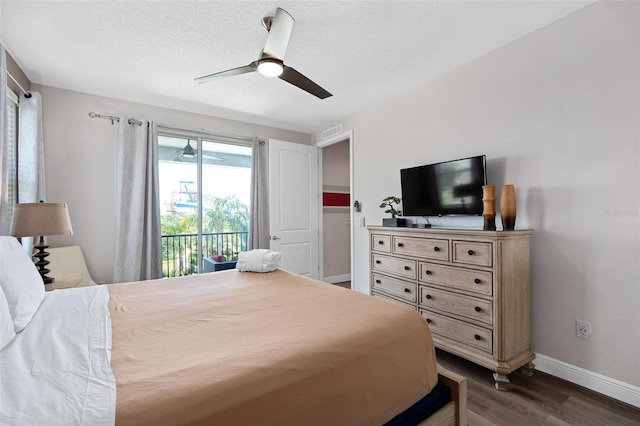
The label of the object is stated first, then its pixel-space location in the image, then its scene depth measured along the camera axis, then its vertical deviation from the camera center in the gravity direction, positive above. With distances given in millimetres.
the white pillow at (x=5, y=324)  979 -386
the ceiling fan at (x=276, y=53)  1865 +1064
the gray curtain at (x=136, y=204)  3293 +139
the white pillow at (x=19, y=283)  1189 -308
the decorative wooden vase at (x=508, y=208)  2125 +37
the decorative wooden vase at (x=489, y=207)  2174 +46
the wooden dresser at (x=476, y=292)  1995 -610
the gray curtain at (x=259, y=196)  4223 +281
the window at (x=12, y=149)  2530 +611
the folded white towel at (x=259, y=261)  2381 -392
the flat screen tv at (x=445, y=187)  2439 +245
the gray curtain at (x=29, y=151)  2635 +612
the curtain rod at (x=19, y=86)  2417 +1181
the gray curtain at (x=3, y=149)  2004 +496
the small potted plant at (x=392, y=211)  2947 +32
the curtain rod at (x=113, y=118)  3244 +1138
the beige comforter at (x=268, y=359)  802 -493
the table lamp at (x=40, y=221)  2074 -33
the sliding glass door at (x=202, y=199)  3836 +226
